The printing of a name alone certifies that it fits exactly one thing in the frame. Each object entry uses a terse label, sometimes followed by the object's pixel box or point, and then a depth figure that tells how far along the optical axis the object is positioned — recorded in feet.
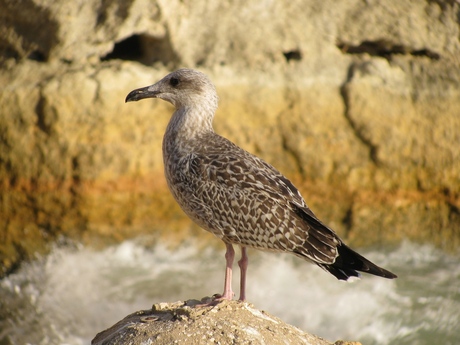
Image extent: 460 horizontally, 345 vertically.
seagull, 43.37
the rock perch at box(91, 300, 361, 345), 38.04
